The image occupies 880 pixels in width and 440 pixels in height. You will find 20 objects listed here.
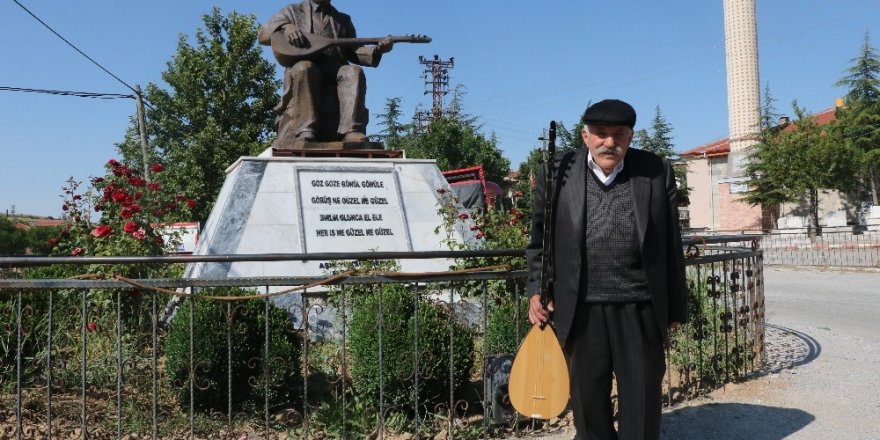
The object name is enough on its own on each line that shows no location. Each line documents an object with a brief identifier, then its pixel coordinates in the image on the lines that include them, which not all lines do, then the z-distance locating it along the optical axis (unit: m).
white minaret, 38.53
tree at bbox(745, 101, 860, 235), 29.20
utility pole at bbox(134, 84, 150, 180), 20.84
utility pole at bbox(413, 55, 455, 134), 50.81
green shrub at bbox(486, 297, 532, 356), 4.31
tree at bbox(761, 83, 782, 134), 37.95
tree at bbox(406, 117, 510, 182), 35.66
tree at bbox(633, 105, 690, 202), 46.84
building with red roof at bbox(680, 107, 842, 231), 38.09
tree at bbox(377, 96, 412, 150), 54.97
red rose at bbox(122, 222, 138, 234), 6.11
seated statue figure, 7.29
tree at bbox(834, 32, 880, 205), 30.08
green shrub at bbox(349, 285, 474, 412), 3.89
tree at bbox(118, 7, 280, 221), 27.30
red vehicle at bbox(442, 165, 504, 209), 17.76
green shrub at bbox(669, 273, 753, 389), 4.64
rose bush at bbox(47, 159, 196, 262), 6.26
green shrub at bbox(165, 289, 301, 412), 3.90
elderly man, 2.55
